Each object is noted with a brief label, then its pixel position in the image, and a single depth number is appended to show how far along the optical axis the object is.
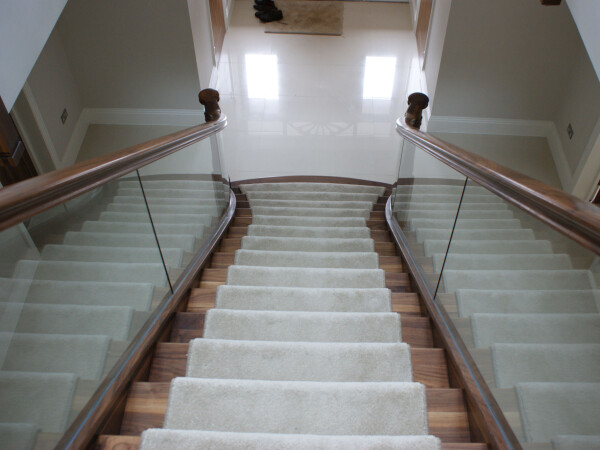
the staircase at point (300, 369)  1.33
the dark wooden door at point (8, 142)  2.28
